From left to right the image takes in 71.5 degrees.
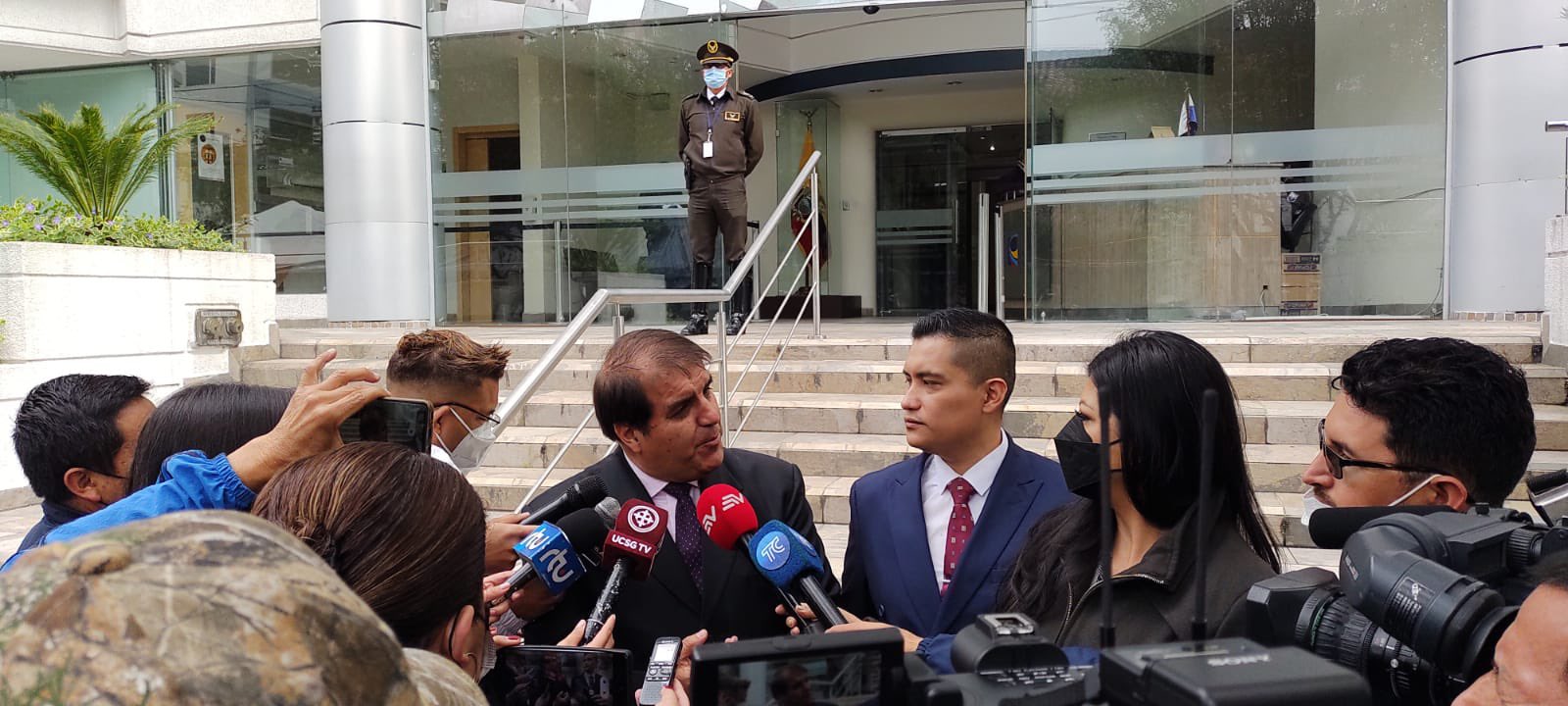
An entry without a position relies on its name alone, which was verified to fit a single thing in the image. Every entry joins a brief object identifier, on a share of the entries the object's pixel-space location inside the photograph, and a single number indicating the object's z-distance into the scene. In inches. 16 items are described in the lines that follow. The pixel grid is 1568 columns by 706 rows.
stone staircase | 215.9
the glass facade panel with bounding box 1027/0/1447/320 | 350.3
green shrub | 262.8
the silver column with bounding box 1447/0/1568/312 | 295.9
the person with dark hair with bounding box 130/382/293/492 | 79.0
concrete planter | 249.3
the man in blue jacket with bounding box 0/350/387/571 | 62.3
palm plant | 289.6
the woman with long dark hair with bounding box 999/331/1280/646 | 69.6
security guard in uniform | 308.7
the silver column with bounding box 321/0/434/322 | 386.9
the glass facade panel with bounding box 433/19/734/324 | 411.2
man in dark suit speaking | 86.6
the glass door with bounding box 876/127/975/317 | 579.5
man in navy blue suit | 92.0
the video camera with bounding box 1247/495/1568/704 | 45.9
